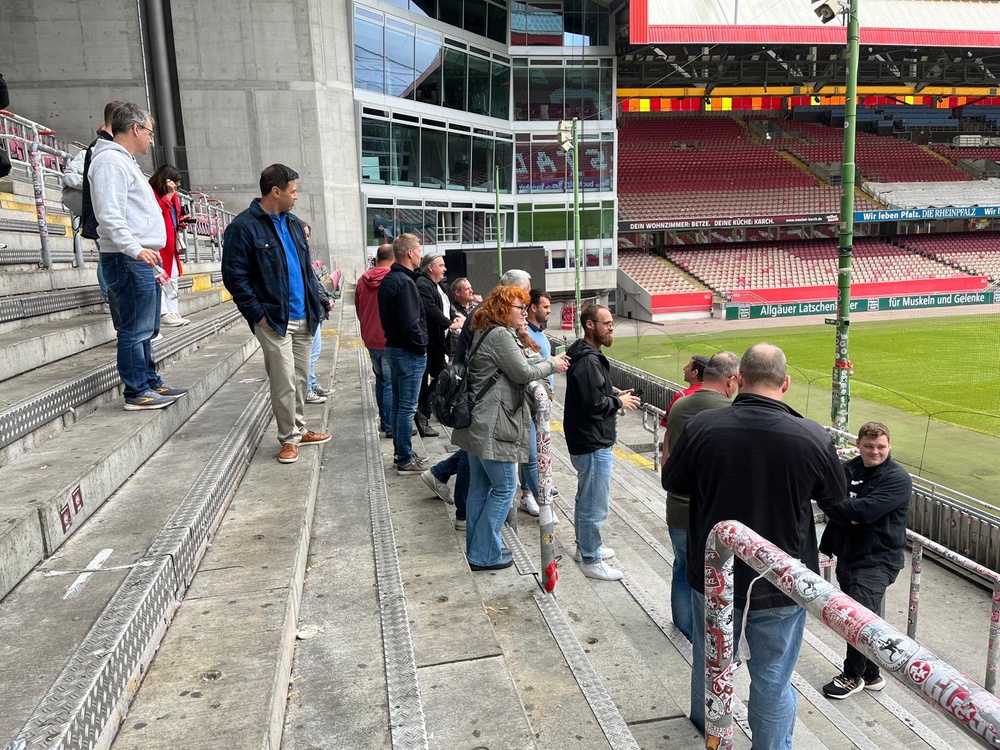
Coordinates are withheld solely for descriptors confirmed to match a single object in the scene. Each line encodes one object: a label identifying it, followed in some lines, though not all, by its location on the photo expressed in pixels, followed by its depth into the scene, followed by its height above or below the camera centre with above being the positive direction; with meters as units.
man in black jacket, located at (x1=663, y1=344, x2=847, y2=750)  2.64 -0.97
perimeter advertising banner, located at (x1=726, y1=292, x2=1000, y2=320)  35.28 -3.47
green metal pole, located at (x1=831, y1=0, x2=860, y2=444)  9.91 -0.22
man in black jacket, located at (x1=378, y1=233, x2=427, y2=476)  5.27 -0.66
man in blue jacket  4.20 -0.12
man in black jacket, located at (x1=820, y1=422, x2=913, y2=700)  4.24 -1.89
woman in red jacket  5.82 +0.33
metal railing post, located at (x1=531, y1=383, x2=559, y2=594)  3.92 -1.40
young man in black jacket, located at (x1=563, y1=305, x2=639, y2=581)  4.54 -1.20
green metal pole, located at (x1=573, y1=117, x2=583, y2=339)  23.99 +0.65
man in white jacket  4.06 +0.16
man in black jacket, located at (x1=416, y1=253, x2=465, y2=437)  6.07 -0.55
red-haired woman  4.02 -0.99
